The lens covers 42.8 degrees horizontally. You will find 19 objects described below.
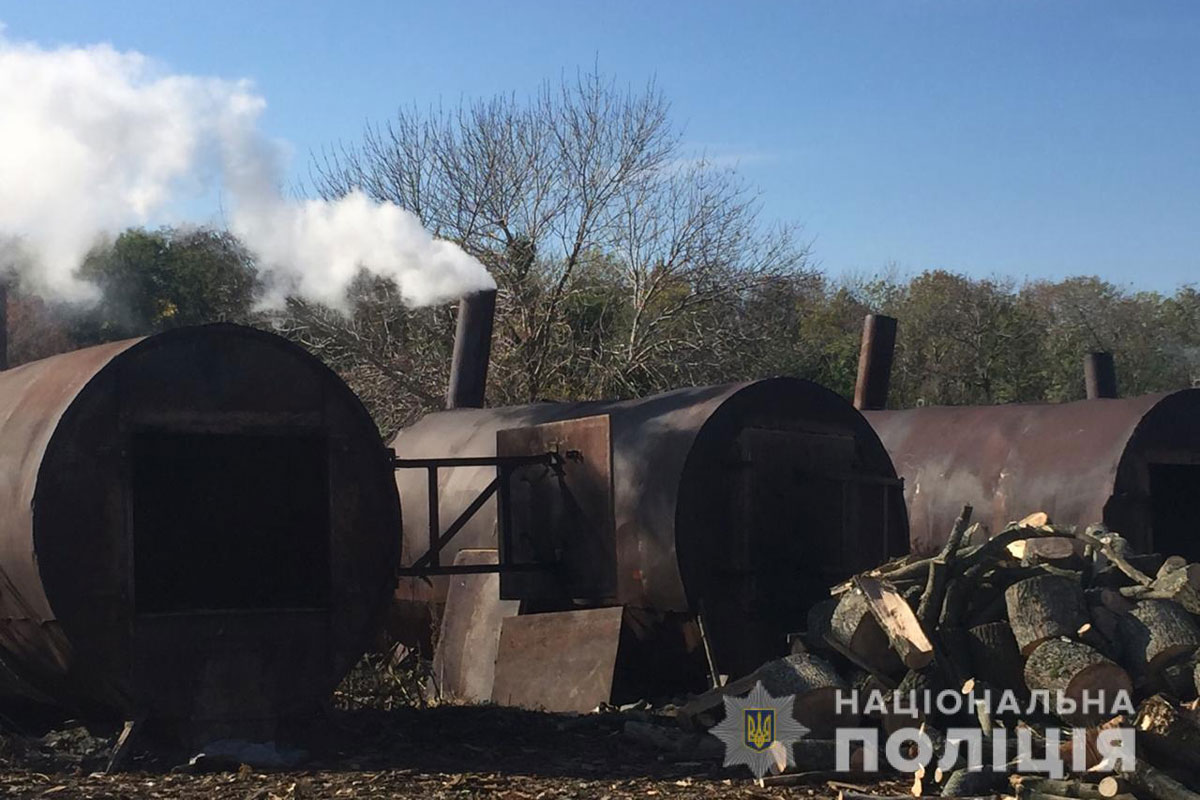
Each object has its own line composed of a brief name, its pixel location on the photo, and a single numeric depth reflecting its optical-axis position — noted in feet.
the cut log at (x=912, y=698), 28.17
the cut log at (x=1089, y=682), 27.50
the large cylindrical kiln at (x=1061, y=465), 43.06
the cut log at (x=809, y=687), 28.91
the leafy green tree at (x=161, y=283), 103.55
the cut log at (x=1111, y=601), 30.01
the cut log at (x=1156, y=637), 28.37
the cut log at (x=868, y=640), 29.73
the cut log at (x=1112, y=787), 24.89
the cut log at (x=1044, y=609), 28.55
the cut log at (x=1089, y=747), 25.95
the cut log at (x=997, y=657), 29.14
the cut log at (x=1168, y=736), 26.12
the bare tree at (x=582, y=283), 85.05
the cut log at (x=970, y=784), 25.76
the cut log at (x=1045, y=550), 32.99
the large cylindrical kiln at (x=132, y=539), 29.09
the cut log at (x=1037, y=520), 36.24
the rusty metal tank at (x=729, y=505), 36.06
